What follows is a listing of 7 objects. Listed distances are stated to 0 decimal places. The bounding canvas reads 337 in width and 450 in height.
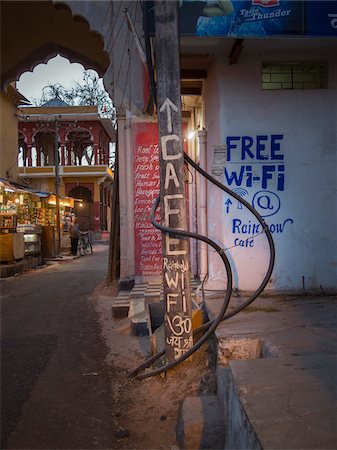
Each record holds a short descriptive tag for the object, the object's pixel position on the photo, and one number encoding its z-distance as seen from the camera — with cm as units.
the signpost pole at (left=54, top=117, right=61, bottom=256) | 2128
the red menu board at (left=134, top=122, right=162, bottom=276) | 906
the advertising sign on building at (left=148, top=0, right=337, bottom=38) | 534
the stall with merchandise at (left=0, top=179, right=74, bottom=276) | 1377
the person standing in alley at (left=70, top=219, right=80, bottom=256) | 2142
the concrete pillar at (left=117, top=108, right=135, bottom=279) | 924
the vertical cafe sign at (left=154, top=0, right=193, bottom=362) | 394
